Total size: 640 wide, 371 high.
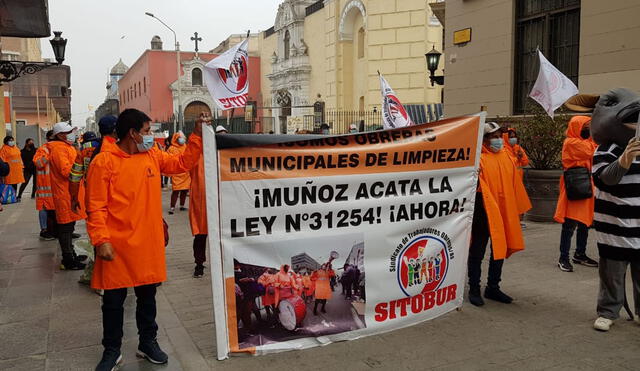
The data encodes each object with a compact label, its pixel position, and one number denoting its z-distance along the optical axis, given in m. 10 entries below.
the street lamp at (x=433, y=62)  16.88
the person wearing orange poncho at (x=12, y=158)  14.73
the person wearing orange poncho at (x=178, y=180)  12.27
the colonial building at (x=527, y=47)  10.30
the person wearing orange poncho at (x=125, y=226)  3.79
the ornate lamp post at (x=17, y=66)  10.73
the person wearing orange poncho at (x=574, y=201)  6.54
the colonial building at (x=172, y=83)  47.56
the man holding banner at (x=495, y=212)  5.24
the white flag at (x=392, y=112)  9.91
